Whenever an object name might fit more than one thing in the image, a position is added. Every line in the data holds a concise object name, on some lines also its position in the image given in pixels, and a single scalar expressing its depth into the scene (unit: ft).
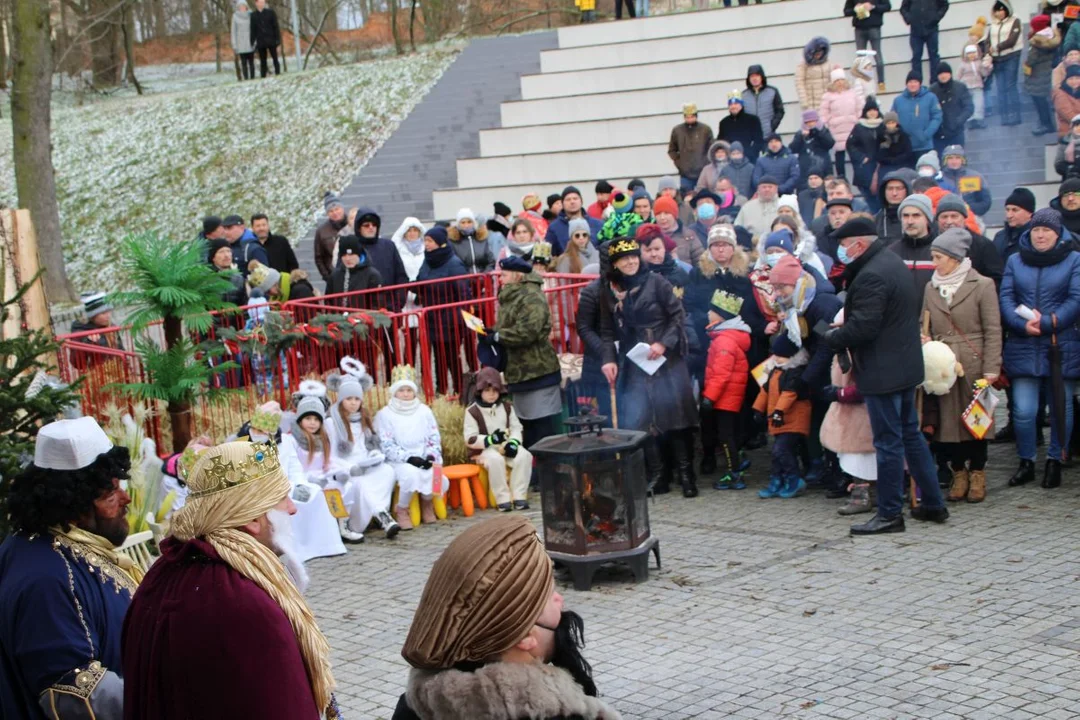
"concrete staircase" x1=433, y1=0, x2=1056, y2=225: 68.49
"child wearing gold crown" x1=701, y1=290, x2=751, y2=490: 33.81
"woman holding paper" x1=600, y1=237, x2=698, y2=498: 33.45
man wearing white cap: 12.87
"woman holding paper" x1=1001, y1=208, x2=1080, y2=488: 30.40
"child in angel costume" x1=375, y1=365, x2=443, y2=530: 32.63
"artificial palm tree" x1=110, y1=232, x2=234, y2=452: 24.21
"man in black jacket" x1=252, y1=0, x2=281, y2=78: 90.80
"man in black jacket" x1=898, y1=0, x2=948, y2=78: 61.26
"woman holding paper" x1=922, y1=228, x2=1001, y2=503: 29.99
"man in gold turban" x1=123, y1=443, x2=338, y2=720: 11.23
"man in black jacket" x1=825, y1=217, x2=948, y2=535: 27.66
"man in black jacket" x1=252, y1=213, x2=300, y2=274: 49.60
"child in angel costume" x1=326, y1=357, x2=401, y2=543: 32.04
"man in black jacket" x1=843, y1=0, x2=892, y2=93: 62.44
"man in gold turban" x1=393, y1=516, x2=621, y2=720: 9.71
